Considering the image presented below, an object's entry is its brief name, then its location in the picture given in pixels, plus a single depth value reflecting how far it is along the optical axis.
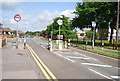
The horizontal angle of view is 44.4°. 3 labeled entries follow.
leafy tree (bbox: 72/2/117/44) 30.94
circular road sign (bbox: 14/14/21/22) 17.31
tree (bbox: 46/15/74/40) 58.47
